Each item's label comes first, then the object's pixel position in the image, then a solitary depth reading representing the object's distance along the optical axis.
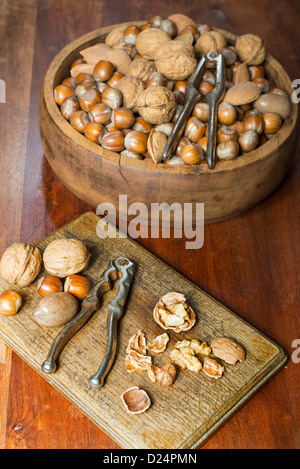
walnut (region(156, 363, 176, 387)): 0.98
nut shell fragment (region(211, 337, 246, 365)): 1.02
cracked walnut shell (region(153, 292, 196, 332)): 1.05
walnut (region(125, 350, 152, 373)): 1.00
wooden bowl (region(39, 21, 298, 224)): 1.13
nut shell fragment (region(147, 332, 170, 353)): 1.03
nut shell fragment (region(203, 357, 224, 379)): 1.00
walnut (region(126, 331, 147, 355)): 1.02
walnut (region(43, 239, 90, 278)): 1.11
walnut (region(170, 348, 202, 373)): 1.00
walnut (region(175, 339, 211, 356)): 1.02
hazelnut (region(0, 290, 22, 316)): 1.06
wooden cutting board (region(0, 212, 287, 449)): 0.94
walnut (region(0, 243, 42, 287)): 1.09
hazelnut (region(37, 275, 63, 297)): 1.09
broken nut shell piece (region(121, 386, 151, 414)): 0.95
